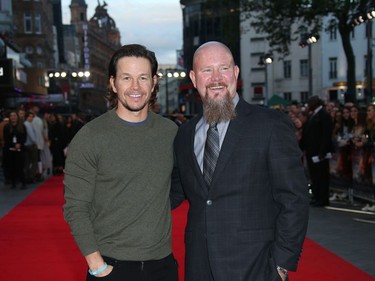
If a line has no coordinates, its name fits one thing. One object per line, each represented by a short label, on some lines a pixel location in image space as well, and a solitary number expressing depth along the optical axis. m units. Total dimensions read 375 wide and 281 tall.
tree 25.90
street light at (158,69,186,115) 39.83
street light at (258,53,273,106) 30.03
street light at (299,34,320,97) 26.02
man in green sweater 3.39
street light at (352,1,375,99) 20.11
